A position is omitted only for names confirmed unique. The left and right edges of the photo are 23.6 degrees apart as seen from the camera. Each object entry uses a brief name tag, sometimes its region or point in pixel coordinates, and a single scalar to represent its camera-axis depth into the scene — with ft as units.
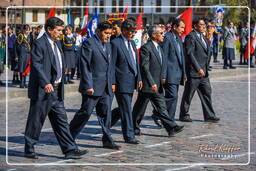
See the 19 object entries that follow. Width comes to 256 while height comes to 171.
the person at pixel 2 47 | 56.82
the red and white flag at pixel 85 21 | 65.21
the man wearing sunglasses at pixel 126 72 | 28.25
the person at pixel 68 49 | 55.98
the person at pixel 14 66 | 55.38
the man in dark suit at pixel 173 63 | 32.86
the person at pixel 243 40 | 83.46
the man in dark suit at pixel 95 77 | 26.27
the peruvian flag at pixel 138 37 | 48.39
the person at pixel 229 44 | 74.95
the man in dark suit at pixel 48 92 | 24.36
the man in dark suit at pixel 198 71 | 35.42
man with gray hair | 30.07
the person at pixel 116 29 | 33.27
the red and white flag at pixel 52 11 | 47.42
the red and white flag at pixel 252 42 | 82.02
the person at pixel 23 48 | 53.67
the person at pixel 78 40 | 60.43
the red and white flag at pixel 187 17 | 45.39
